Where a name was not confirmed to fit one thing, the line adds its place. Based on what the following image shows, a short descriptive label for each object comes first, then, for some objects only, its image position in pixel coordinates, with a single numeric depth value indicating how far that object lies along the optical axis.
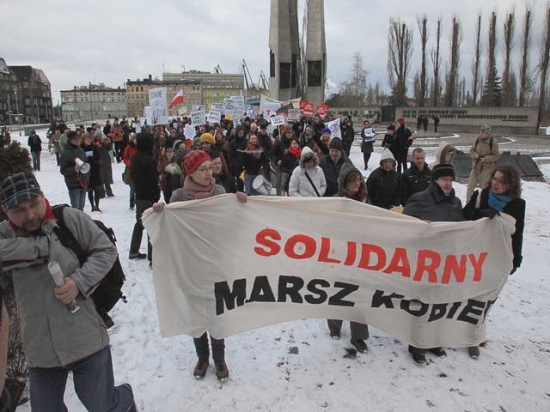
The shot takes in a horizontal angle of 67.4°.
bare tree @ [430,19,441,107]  46.56
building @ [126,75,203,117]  116.94
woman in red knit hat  3.48
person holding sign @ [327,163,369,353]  4.09
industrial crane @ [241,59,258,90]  97.66
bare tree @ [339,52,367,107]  81.32
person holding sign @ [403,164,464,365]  3.82
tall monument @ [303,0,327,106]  27.78
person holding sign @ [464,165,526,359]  3.81
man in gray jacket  2.12
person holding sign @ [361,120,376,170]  14.62
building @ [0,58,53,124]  99.38
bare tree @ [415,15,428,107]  47.16
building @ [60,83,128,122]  123.69
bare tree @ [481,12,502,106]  41.31
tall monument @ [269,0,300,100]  27.92
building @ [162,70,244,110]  124.94
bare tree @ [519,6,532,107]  38.12
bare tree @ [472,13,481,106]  43.59
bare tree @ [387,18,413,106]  48.09
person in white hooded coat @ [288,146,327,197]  5.33
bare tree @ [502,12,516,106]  39.56
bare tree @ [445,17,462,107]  44.97
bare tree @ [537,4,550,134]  34.25
